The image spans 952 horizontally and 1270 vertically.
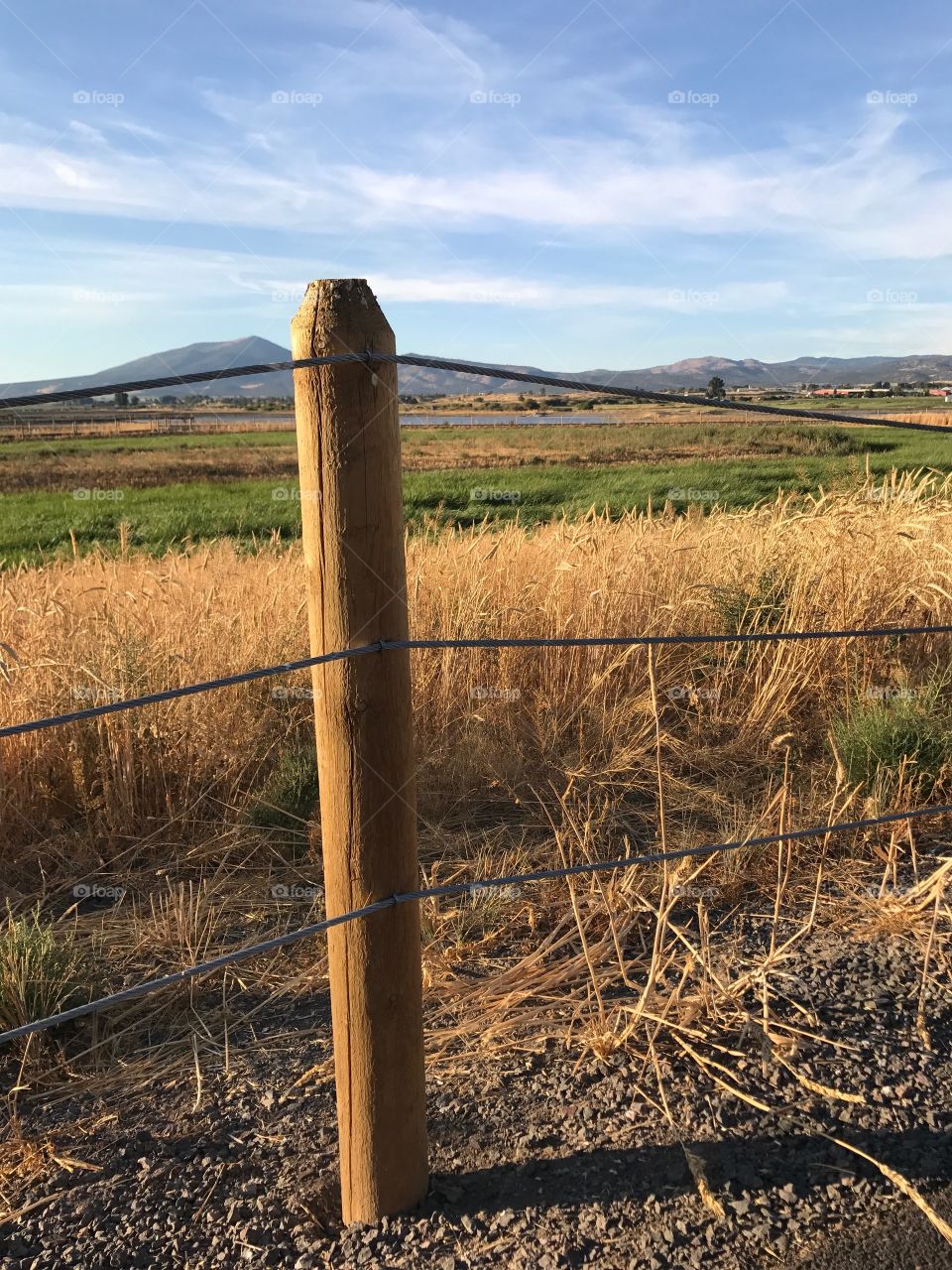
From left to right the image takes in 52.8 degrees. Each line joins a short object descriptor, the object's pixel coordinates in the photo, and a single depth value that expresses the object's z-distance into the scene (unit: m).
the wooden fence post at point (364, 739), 1.59
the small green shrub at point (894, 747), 3.71
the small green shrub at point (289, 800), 3.62
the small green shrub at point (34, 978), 2.57
